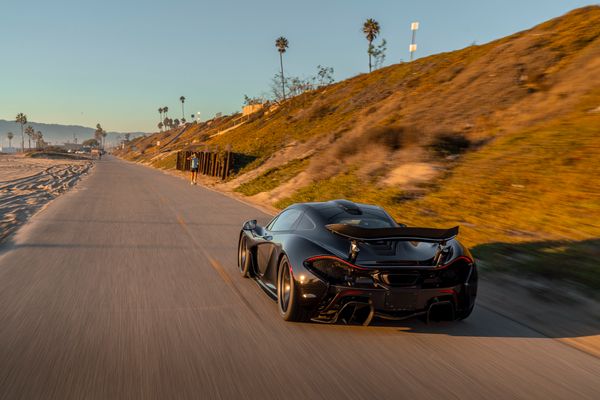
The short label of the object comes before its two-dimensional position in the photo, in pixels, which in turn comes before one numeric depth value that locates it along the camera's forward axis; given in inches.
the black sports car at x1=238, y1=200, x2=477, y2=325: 179.6
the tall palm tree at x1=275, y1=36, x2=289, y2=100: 3828.7
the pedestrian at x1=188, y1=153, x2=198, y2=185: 1334.9
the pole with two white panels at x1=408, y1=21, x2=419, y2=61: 1883.6
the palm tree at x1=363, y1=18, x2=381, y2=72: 3267.7
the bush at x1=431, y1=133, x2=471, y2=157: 704.4
